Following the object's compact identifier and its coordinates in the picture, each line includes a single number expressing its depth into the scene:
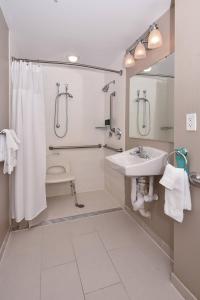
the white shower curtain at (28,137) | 1.89
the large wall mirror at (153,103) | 1.60
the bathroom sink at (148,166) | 1.50
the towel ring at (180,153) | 1.12
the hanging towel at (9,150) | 1.53
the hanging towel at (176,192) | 1.10
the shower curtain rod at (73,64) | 1.93
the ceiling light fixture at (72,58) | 2.45
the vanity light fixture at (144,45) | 1.55
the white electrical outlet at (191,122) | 1.08
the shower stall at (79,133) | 2.85
